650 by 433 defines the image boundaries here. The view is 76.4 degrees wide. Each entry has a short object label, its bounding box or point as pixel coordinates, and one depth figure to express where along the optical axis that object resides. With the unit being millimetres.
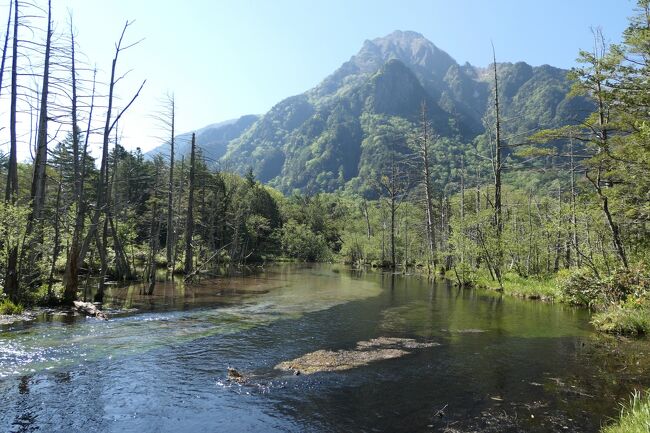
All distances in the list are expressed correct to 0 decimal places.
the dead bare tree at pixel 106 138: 19438
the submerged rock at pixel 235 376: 9773
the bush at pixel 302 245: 81062
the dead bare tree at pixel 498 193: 31259
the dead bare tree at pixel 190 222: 34603
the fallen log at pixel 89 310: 16844
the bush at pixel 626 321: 15023
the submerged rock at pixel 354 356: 10914
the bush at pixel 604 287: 16422
